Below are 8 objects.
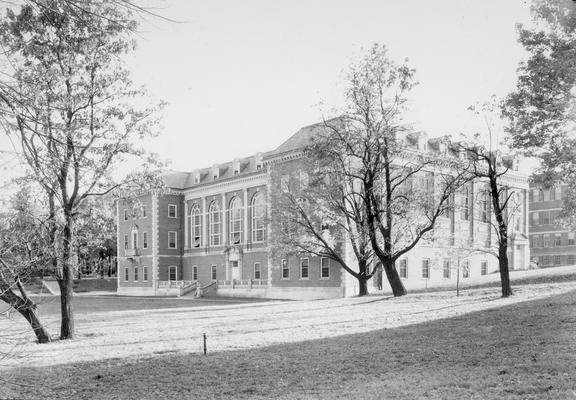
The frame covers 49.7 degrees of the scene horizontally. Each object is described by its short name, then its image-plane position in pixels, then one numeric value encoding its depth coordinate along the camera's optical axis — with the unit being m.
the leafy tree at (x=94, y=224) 21.30
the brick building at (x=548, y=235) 78.88
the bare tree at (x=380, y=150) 33.41
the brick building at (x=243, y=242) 50.41
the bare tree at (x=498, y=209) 27.33
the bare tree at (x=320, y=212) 35.12
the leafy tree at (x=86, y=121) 19.50
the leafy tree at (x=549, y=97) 20.56
